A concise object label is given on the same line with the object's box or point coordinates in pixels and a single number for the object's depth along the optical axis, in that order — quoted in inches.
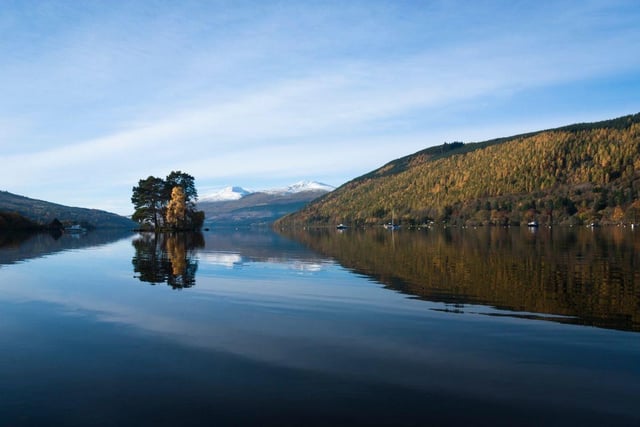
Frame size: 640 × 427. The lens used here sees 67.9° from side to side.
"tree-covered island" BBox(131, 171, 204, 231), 6299.2
